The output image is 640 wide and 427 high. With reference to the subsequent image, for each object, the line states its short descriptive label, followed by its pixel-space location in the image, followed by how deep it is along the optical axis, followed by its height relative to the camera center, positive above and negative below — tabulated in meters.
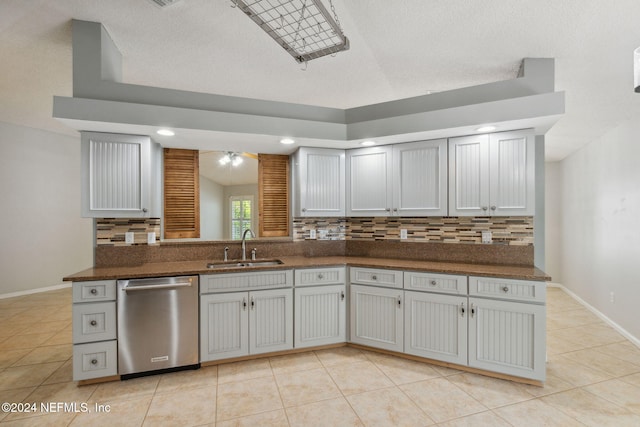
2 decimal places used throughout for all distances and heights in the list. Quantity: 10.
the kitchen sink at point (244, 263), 3.36 -0.51
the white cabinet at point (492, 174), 2.87 +0.36
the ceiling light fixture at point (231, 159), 3.72 +0.64
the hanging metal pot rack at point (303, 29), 1.79 +1.18
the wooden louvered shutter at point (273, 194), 3.83 +0.24
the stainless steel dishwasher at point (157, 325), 2.66 -0.91
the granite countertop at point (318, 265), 2.63 -0.48
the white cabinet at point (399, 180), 3.23 +0.36
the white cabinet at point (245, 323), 2.89 -0.99
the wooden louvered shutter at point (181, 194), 3.49 +0.23
